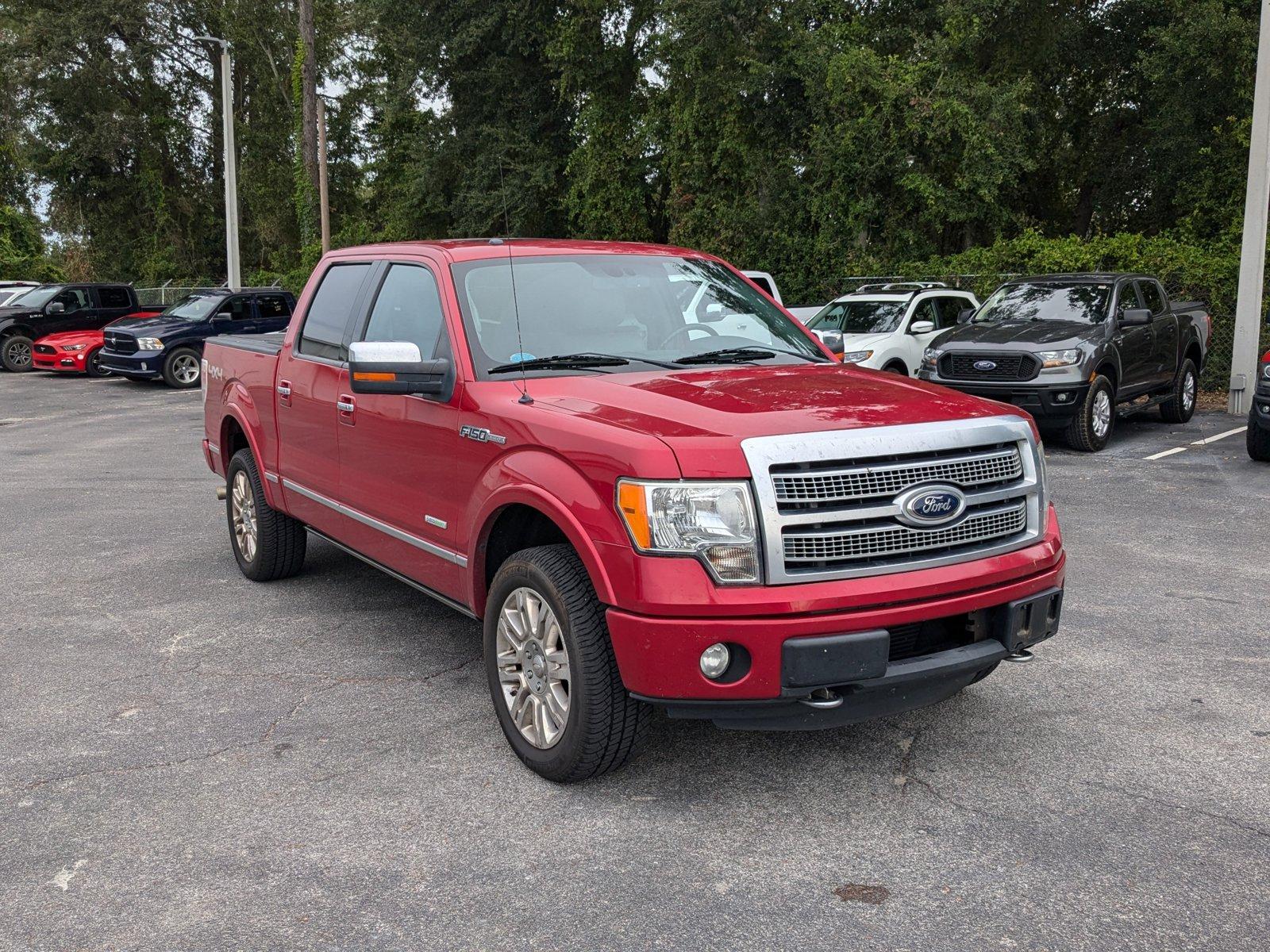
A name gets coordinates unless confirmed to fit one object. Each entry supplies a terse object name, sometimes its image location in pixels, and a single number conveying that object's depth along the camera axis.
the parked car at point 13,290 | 24.73
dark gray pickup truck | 12.06
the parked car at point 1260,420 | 10.67
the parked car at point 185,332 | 20.64
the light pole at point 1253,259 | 14.80
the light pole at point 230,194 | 26.89
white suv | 15.50
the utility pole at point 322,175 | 35.72
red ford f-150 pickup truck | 3.58
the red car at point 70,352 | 22.69
